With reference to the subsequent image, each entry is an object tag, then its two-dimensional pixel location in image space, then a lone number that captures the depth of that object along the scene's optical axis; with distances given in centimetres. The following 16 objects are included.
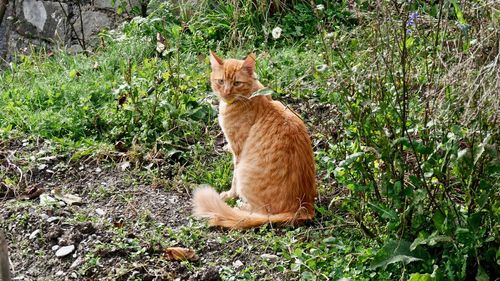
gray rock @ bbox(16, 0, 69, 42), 814
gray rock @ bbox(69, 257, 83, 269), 395
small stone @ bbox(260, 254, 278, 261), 395
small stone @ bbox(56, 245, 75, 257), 404
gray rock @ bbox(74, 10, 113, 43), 788
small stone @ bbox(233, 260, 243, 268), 393
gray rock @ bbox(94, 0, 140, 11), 763
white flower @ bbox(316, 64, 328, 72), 345
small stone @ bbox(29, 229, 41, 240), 424
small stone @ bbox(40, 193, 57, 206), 453
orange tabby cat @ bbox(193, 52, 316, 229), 433
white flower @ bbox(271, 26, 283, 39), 433
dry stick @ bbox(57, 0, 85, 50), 759
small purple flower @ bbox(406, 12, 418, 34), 347
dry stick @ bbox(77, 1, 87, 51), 747
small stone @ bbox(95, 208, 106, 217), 450
